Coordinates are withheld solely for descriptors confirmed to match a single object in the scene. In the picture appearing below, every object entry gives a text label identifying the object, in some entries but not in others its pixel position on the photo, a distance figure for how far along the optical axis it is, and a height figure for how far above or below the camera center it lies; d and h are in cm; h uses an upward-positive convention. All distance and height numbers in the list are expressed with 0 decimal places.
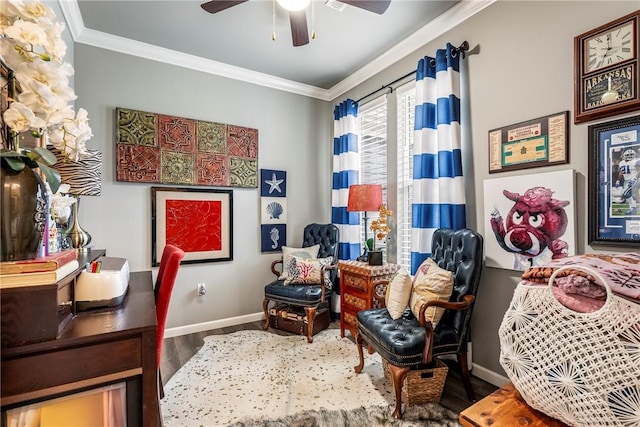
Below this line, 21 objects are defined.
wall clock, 159 +79
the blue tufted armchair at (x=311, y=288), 308 -83
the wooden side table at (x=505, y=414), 104 -75
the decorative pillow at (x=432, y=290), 201 -56
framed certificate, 190 +45
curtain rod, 245 +138
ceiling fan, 197 +140
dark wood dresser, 86 -47
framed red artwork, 317 -11
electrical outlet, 335 -87
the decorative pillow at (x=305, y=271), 332 -68
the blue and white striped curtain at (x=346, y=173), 369 +48
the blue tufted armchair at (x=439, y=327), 188 -82
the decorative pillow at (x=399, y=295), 221 -64
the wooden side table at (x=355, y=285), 280 -74
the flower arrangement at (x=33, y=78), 89 +44
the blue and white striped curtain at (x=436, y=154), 246 +49
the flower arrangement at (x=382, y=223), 300 -13
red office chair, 153 -39
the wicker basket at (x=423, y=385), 195 -115
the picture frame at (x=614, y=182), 158 +15
